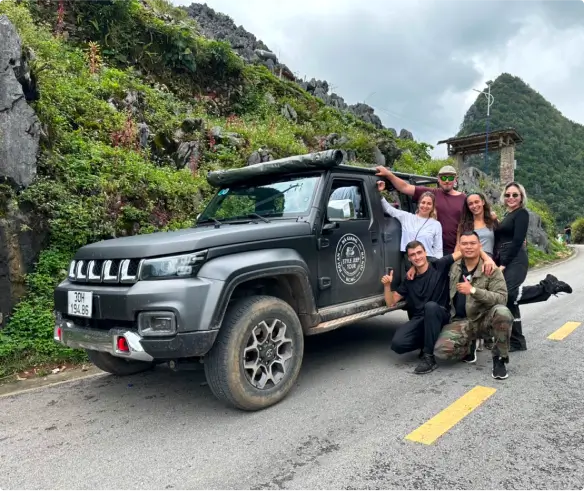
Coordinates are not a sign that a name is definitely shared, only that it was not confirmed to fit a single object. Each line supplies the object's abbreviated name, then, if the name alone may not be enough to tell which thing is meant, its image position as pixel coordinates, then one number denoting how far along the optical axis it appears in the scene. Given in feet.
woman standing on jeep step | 16.02
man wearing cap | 16.88
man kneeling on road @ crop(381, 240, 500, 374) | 14.06
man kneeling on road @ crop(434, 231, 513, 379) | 13.34
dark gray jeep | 10.05
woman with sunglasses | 15.44
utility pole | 96.99
